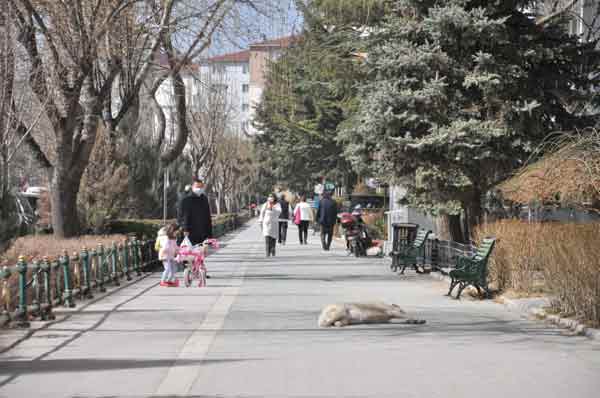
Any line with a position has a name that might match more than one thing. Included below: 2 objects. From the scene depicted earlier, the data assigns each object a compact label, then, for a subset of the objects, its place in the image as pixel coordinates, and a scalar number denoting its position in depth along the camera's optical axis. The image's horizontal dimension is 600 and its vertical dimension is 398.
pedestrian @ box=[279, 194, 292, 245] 40.27
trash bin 27.67
